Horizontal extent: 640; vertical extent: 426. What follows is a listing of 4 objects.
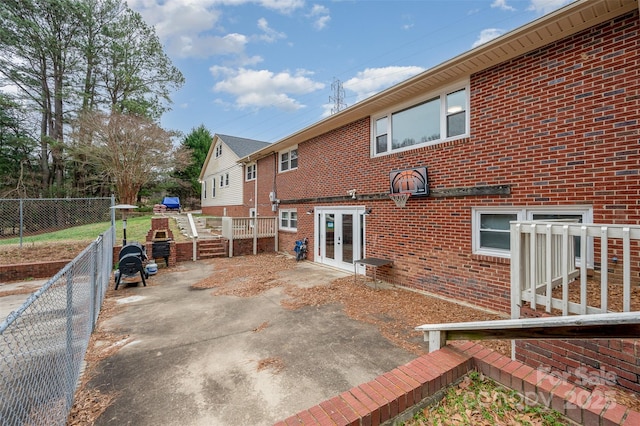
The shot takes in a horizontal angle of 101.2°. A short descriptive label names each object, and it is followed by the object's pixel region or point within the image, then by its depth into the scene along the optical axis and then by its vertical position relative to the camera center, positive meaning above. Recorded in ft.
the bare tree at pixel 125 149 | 57.11 +14.06
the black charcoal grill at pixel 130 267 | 23.12 -5.04
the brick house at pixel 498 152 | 13.09 +3.73
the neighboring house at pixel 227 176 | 56.50 +8.10
